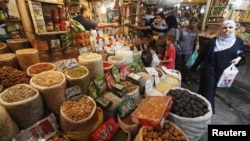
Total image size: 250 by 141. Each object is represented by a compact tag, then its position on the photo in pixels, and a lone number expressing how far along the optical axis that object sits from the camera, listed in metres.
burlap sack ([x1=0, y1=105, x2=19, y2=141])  1.04
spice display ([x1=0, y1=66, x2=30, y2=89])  1.36
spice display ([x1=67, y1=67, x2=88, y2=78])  1.53
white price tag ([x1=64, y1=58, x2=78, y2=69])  1.67
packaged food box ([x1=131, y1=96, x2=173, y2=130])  1.32
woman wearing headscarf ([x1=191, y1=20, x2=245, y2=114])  2.16
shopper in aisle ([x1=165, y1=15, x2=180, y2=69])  3.50
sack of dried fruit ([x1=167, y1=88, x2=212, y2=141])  1.54
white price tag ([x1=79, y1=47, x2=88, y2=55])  2.07
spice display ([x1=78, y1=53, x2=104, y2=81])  1.66
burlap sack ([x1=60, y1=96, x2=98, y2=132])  1.29
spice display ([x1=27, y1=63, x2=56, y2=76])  1.52
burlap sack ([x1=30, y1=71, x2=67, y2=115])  1.29
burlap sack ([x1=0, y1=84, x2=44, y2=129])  1.12
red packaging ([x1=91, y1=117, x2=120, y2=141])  1.33
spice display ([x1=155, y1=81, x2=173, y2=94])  2.20
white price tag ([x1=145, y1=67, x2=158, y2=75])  2.34
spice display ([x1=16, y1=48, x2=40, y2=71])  1.56
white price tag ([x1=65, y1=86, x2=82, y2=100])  1.44
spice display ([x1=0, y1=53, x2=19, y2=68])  1.51
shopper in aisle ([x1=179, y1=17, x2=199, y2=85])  3.54
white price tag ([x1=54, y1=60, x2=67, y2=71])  1.72
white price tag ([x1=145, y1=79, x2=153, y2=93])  2.02
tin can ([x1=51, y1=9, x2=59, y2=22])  1.98
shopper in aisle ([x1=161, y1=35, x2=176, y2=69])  2.76
